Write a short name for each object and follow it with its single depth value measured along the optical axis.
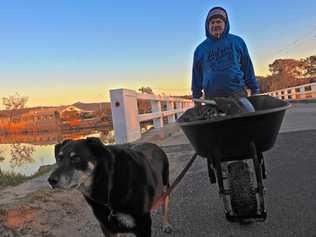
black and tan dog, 1.88
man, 2.66
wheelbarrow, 2.00
